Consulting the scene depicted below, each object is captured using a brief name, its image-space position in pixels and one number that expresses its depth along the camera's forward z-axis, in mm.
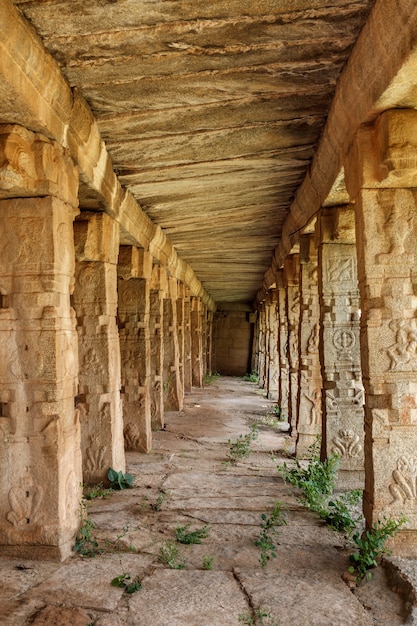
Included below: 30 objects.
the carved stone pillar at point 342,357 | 5906
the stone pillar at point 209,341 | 23164
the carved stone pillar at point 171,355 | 11359
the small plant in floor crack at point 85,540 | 4211
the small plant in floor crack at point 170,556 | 3984
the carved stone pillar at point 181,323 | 13406
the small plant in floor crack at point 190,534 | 4500
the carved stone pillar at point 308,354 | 7387
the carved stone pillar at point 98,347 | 5789
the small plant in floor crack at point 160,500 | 5410
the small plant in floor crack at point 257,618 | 3111
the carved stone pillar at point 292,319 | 9117
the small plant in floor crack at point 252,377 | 21266
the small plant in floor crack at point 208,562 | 3932
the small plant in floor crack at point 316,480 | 5406
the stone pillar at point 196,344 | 17547
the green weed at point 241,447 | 7777
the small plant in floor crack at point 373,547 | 3725
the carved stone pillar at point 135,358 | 7965
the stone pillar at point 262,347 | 18519
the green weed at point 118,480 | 6033
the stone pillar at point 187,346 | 14875
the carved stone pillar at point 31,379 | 4008
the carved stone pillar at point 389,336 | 3951
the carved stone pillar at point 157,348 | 9703
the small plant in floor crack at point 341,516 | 4746
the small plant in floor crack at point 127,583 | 3559
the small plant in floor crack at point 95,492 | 5730
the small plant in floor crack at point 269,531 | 4075
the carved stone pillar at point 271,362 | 15094
